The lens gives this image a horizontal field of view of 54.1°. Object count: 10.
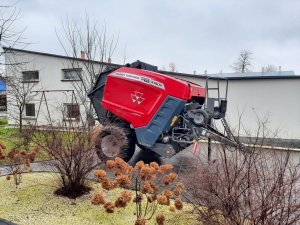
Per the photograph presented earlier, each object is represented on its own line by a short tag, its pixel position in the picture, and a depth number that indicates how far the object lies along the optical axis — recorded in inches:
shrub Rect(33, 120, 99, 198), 204.8
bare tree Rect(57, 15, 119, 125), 531.8
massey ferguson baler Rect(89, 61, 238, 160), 298.0
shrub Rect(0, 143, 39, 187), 232.4
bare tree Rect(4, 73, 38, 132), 319.9
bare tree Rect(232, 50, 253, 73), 1521.9
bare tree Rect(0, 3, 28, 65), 302.2
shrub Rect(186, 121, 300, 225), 123.0
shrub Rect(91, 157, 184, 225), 158.6
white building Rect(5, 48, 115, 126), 764.4
